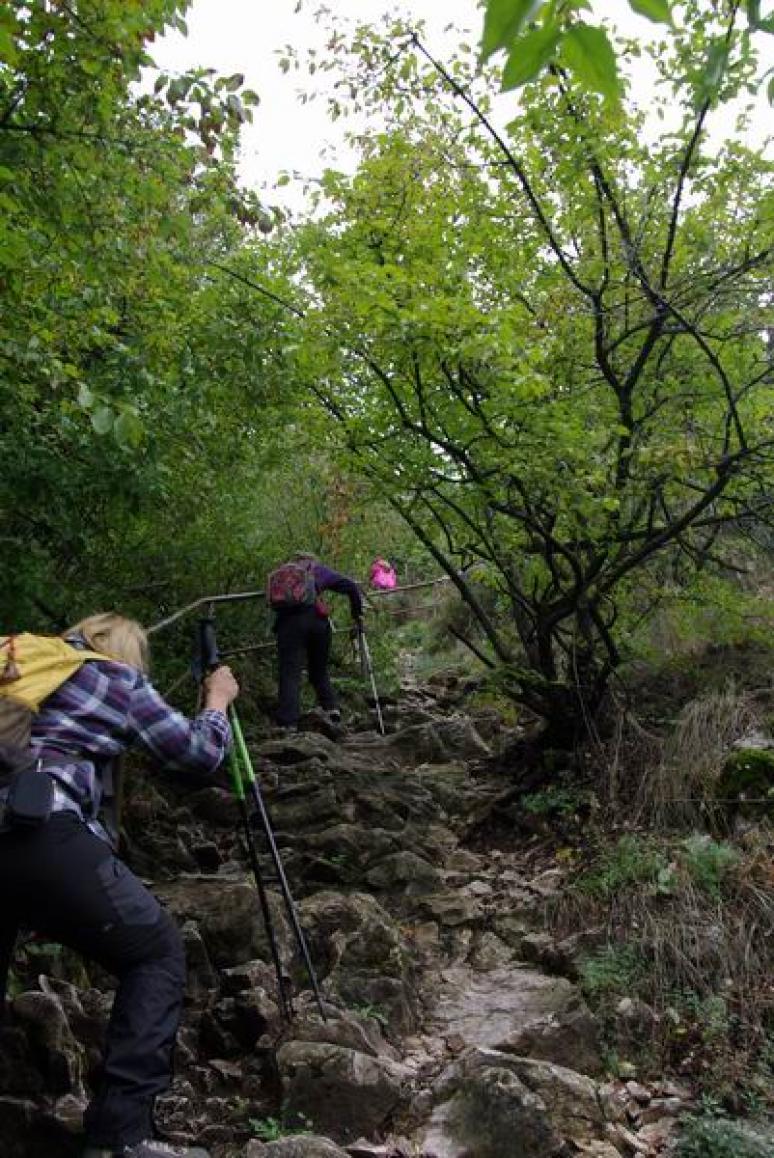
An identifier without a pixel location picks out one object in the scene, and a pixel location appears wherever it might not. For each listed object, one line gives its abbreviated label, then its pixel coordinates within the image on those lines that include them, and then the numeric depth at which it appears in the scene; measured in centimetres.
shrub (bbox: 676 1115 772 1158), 334
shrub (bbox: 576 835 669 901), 520
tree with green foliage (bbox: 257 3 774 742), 605
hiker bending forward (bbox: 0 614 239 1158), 273
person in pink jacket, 1170
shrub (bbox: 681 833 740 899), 492
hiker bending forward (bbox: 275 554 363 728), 905
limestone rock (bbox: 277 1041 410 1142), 354
